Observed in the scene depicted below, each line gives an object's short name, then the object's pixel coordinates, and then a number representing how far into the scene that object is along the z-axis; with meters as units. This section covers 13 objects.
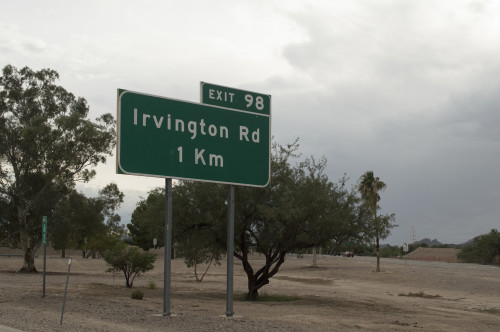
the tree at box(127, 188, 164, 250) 24.47
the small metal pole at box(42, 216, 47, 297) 18.73
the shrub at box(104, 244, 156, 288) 30.38
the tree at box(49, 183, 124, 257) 46.66
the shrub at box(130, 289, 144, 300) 22.56
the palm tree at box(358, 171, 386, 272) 57.69
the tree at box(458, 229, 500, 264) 86.62
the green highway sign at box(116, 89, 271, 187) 14.12
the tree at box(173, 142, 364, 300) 22.89
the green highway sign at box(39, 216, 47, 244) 18.71
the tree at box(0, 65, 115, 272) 43.84
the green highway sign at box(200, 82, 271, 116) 16.15
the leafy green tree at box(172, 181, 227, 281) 23.19
